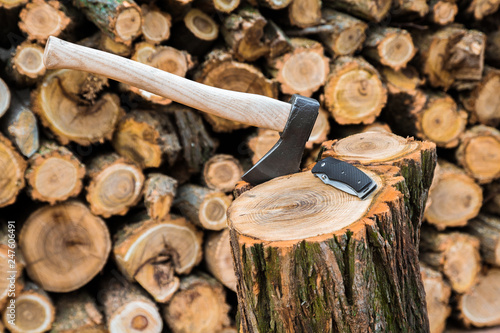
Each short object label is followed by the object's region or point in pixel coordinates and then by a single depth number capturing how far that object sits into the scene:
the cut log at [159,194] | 2.12
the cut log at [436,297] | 2.75
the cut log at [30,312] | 2.05
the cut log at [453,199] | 2.79
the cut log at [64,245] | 2.14
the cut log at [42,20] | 1.95
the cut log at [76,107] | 2.06
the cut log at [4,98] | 1.96
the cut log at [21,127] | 1.98
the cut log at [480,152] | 2.81
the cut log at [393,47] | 2.62
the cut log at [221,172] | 2.42
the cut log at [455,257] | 2.80
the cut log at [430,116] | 2.72
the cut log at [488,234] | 2.84
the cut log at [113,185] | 2.14
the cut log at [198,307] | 2.38
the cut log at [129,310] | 2.23
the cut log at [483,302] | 2.95
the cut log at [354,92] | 2.56
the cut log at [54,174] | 2.00
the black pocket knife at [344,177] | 1.32
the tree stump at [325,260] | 1.16
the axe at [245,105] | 1.42
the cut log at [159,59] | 2.15
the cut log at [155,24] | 2.17
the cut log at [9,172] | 1.94
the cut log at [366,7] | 2.59
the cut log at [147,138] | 2.23
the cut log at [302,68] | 2.47
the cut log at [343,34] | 2.60
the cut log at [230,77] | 2.31
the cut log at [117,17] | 1.95
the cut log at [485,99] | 2.85
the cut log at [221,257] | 2.39
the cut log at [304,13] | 2.54
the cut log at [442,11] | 2.69
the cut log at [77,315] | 2.16
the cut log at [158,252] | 2.24
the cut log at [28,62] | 1.95
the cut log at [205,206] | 2.28
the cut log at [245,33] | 2.27
